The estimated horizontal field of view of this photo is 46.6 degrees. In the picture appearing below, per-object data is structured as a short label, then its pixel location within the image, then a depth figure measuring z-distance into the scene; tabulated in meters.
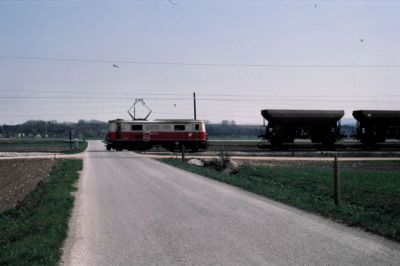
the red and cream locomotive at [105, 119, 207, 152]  48.00
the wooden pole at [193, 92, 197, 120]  56.68
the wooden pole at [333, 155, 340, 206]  12.33
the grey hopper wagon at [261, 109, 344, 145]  42.16
